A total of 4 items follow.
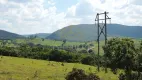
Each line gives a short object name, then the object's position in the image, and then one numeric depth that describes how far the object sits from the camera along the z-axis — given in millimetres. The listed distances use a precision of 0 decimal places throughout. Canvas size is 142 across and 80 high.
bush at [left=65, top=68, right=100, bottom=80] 33398
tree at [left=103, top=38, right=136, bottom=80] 38972
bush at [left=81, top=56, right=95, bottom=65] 97921
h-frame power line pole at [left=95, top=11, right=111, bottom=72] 56439
